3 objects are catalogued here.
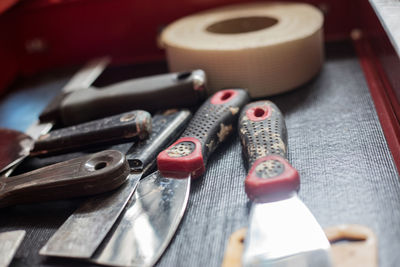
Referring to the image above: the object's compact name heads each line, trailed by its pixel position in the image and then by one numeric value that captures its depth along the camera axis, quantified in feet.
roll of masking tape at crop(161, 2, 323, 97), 2.33
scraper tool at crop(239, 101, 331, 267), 1.35
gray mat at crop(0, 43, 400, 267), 1.50
